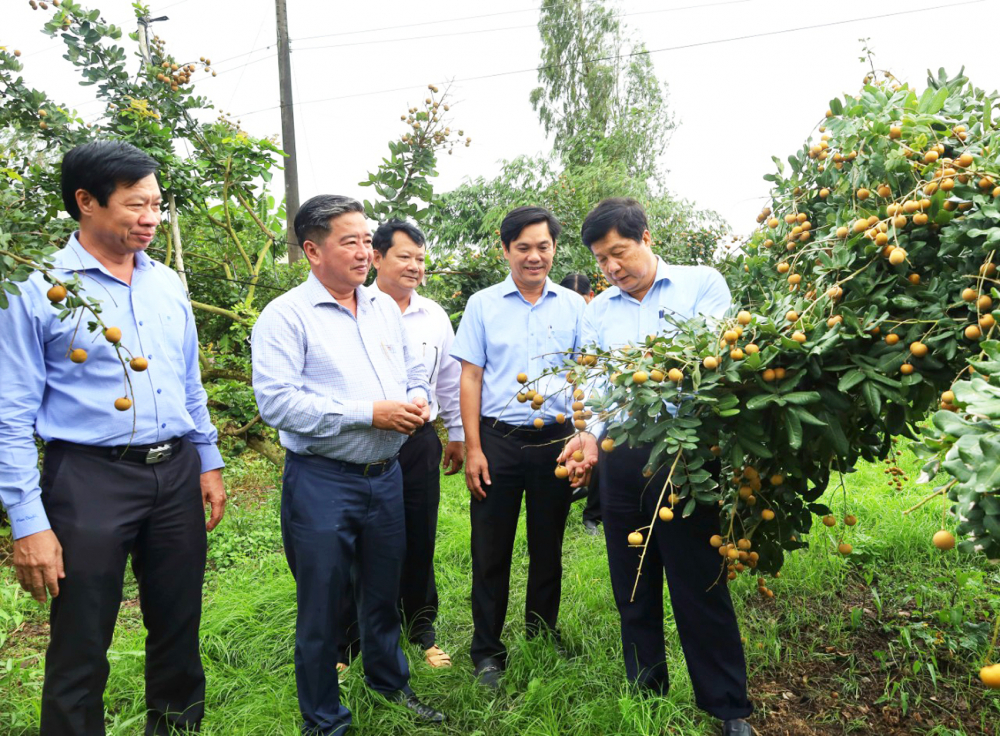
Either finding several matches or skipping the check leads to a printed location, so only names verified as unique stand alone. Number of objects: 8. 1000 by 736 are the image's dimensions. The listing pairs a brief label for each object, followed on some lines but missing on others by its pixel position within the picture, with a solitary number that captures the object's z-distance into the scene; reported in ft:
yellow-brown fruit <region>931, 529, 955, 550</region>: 3.75
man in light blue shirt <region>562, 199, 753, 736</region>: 7.68
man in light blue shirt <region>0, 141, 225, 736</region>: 6.51
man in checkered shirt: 7.69
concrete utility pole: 29.32
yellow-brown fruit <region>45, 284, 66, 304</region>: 5.53
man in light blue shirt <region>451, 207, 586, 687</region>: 9.56
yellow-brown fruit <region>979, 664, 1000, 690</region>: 3.27
